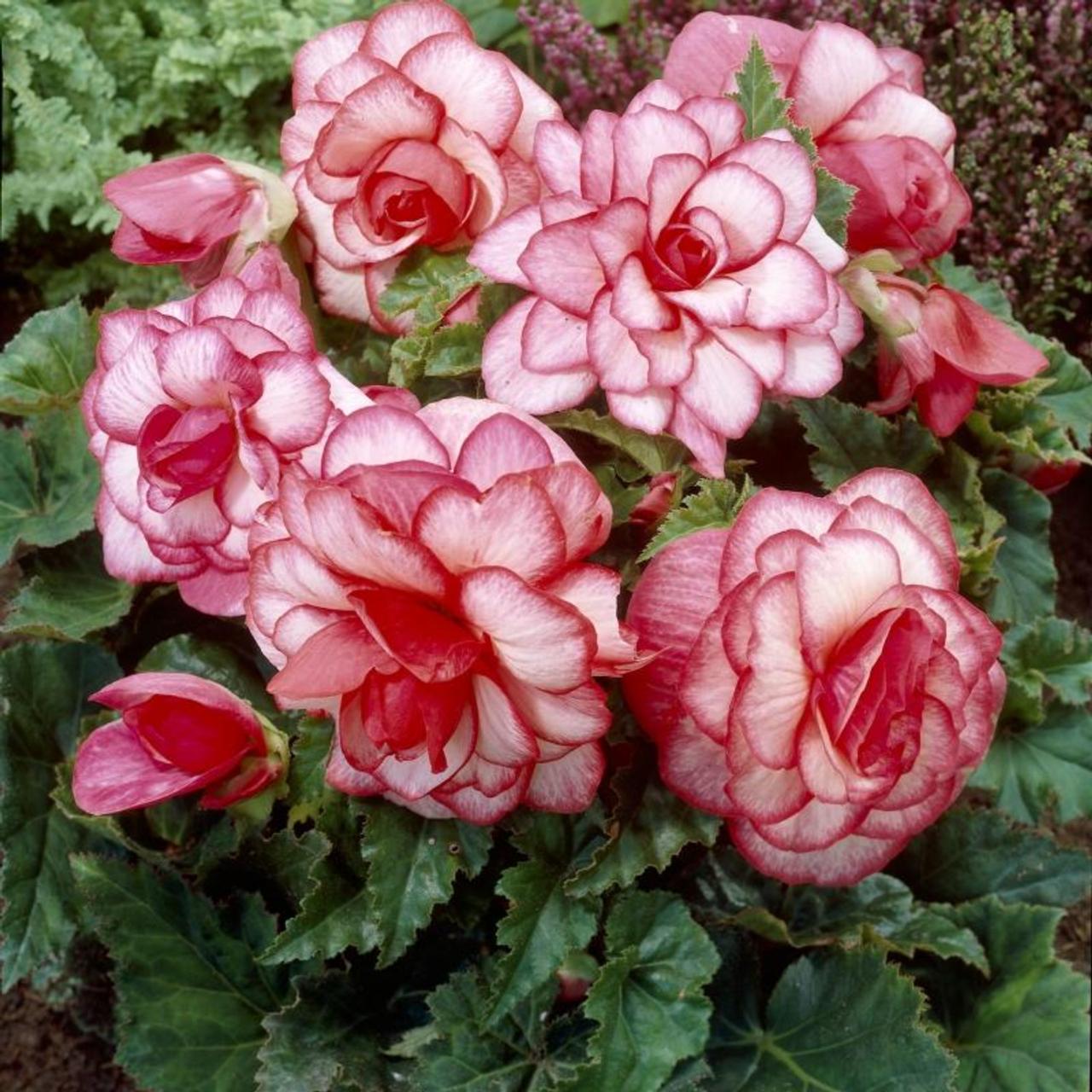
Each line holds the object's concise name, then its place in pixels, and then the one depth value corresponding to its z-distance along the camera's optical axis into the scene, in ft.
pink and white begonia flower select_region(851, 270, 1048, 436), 2.92
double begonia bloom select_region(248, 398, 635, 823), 2.06
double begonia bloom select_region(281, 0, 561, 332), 2.74
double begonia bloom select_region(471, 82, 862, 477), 2.45
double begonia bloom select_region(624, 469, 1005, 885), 2.15
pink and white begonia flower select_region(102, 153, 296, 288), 2.89
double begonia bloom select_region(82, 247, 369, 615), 2.45
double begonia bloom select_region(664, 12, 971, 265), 2.92
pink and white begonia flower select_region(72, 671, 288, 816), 2.75
